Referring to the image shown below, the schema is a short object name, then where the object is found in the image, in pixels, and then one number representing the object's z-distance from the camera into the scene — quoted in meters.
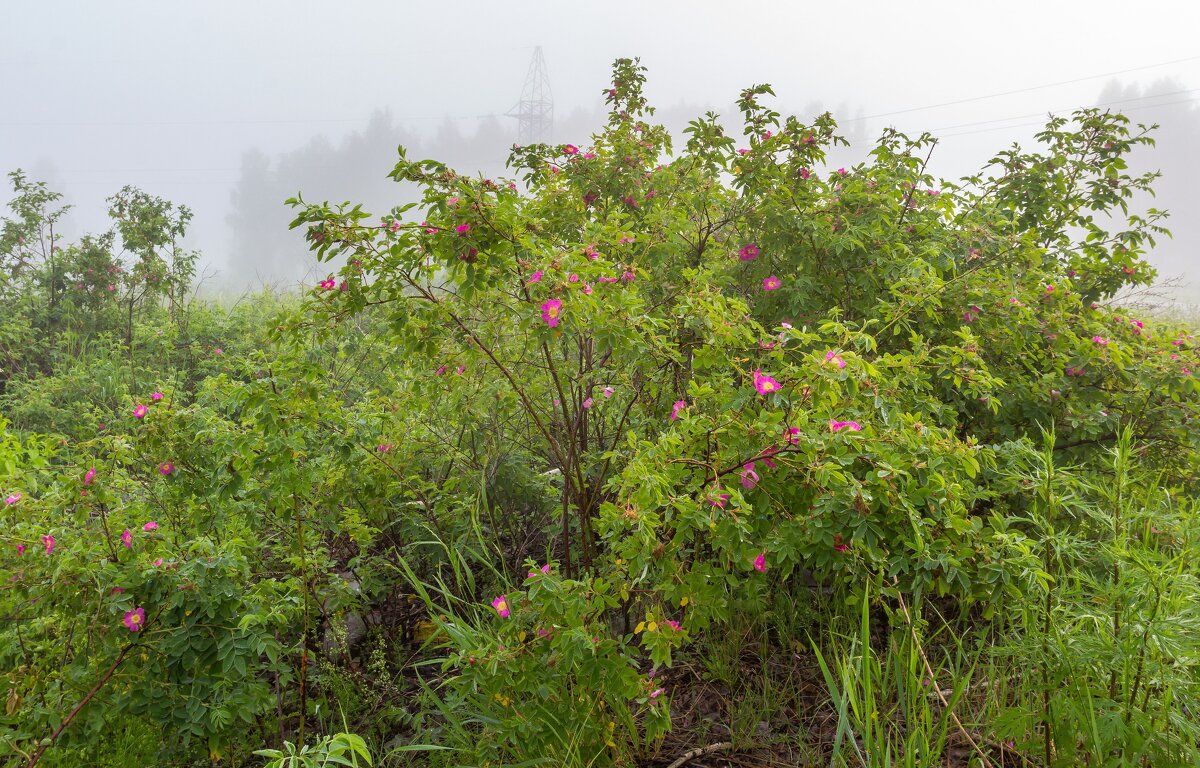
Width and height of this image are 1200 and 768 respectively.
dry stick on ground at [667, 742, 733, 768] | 1.79
